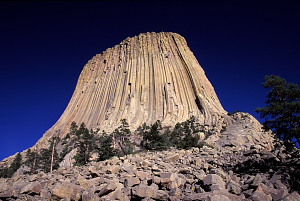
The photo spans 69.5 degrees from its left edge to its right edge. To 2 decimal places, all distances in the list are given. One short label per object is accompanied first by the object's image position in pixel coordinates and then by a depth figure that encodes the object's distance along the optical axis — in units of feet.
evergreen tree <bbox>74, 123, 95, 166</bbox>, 95.38
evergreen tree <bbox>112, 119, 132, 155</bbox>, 117.08
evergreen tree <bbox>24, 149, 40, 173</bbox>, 108.84
